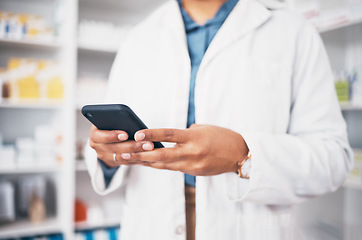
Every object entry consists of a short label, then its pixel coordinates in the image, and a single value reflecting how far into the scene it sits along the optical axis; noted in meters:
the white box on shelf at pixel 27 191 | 2.41
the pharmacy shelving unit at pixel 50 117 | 2.27
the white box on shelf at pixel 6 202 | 2.25
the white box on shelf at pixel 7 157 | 2.19
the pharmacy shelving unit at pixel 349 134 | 2.17
